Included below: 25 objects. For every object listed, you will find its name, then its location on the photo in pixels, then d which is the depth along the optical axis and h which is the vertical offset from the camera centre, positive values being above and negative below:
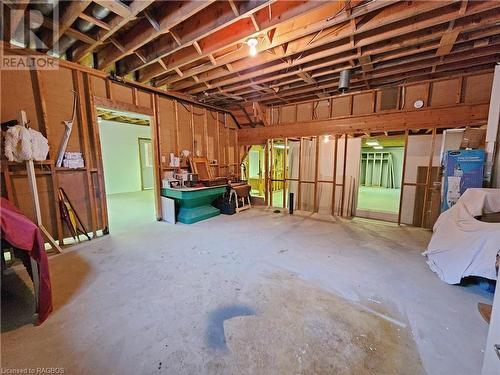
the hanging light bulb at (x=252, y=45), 2.88 +1.68
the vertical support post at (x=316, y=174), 5.61 -0.33
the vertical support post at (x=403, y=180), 4.62 -0.42
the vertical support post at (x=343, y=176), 5.25 -0.36
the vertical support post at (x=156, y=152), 4.70 +0.23
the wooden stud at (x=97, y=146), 3.69 +0.31
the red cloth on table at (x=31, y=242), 1.60 -0.65
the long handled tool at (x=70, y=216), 3.44 -0.91
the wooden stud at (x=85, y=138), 3.55 +0.44
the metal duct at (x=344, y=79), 3.94 +1.62
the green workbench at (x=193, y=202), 4.60 -0.97
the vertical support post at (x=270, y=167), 6.33 -0.14
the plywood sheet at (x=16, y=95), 2.89 +0.98
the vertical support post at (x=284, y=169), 5.83 -0.19
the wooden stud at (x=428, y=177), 4.29 -0.32
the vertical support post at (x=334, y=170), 5.32 -0.20
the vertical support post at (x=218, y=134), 6.28 +0.86
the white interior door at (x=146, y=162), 9.30 +0.03
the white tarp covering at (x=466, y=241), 2.13 -0.90
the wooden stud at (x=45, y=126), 3.13 +0.57
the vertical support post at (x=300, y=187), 5.93 -0.73
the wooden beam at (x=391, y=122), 3.95 +0.92
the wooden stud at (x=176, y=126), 5.14 +0.90
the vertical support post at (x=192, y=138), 5.52 +0.67
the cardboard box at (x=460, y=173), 3.37 -0.18
